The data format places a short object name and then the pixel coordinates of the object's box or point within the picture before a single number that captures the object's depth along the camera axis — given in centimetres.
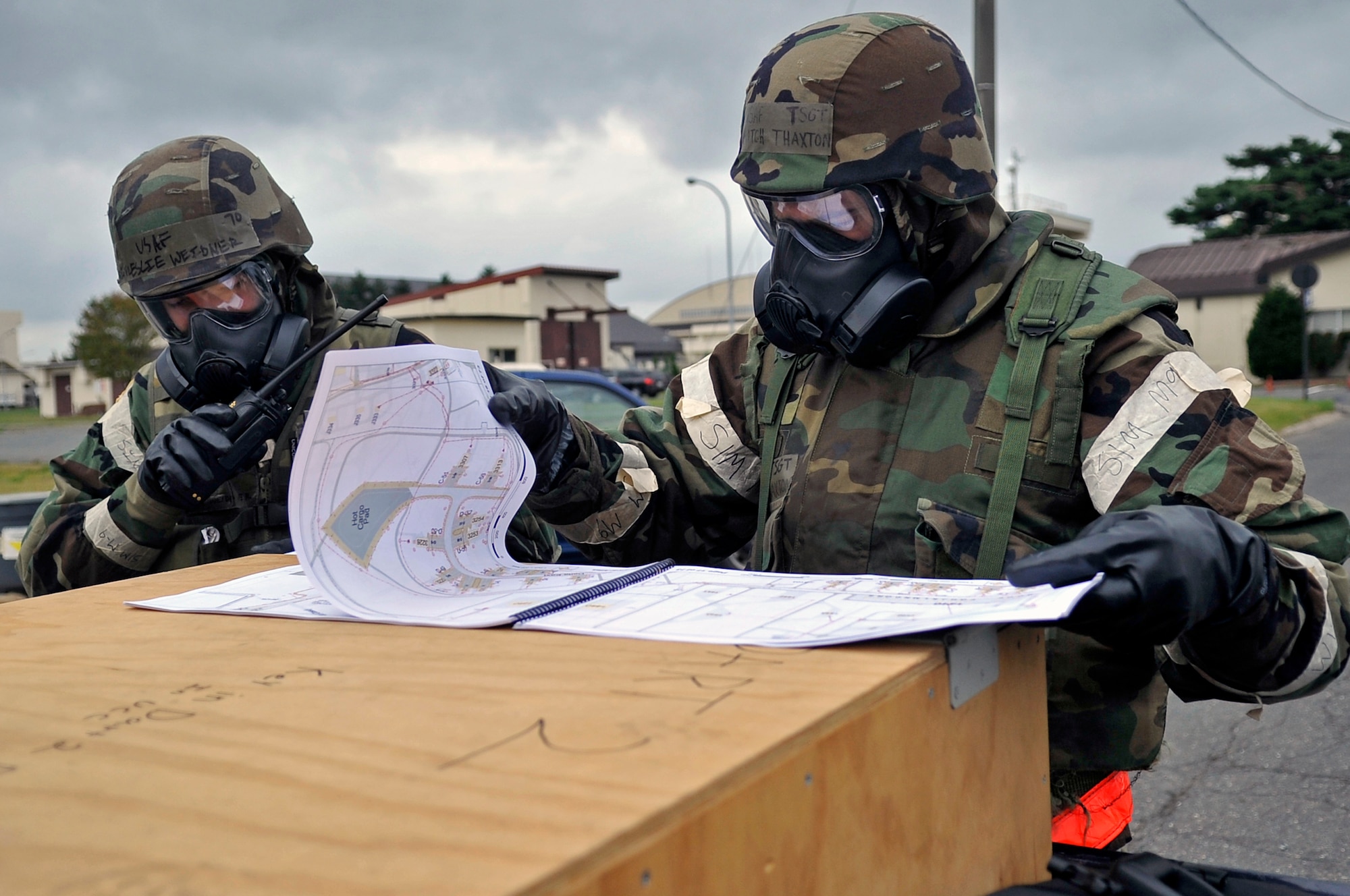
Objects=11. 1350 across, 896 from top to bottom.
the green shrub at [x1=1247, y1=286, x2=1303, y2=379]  3164
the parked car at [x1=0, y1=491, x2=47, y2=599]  391
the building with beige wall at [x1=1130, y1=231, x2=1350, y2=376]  3438
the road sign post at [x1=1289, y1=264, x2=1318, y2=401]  2059
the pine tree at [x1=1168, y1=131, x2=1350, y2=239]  4000
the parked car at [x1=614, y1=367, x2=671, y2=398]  3192
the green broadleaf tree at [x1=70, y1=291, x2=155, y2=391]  3356
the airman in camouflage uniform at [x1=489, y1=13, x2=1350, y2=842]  136
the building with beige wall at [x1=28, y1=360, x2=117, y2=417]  4453
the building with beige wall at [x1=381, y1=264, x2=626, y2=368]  3488
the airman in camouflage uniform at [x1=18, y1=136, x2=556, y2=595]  239
